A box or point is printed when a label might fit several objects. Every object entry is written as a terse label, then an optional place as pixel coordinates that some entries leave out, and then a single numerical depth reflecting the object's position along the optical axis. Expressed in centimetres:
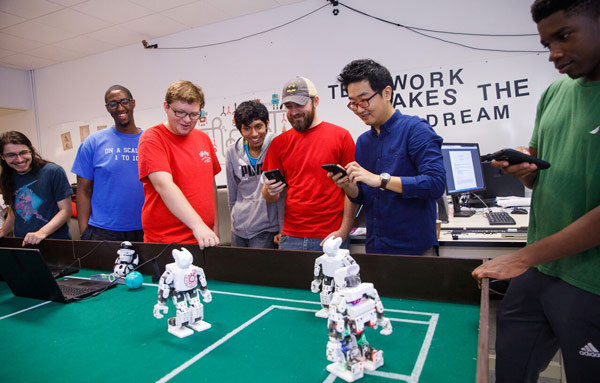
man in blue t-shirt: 230
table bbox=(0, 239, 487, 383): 98
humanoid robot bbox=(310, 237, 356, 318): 121
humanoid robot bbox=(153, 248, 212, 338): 123
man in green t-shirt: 101
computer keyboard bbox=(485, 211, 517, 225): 232
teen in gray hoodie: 224
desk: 200
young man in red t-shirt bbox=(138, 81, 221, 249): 178
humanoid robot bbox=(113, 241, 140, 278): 180
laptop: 151
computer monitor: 277
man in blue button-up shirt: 158
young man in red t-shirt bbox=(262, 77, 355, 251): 196
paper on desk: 288
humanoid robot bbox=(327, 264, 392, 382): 93
